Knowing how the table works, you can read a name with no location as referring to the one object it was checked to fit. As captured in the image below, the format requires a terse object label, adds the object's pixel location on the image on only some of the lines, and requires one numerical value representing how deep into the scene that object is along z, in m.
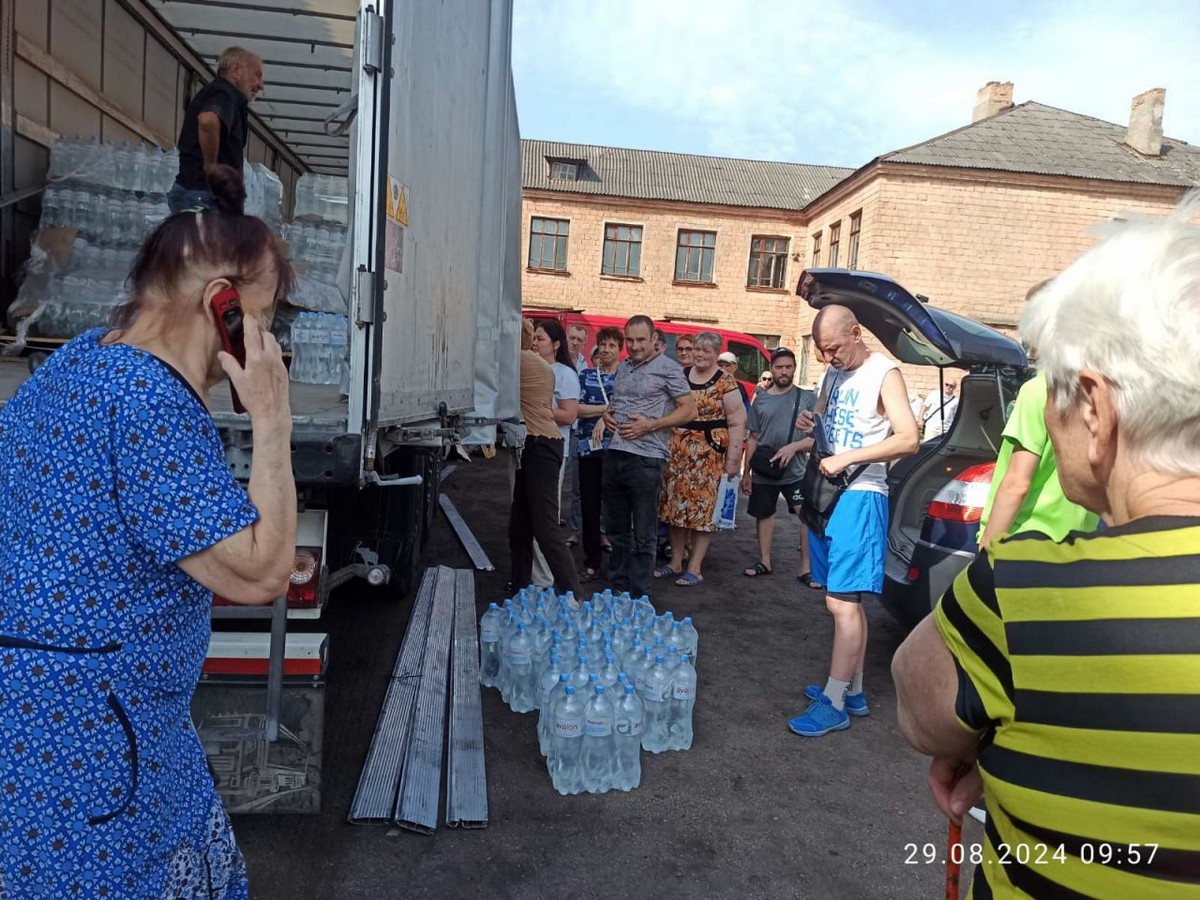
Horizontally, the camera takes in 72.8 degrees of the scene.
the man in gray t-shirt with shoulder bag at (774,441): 6.84
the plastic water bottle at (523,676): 4.12
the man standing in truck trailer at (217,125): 4.63
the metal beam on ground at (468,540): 6.75
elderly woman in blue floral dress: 1.25
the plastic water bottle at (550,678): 3.70
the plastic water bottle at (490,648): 4.42
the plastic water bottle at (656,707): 3.79
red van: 14.48
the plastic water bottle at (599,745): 3.39
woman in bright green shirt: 2.89
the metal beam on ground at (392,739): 3.04
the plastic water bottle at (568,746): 3.38
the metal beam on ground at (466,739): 3.06
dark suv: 3.97
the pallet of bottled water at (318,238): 6.70
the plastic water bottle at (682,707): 3.83
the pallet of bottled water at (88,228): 5.54
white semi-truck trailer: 2.76
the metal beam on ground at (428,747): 2.99
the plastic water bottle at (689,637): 4.48
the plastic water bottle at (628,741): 3.48
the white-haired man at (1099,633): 0.88
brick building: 23.98
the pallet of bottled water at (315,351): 5.89
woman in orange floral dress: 6.61
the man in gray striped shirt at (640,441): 5.70
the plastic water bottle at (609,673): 3.60
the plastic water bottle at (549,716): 3.47
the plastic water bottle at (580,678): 3.57
